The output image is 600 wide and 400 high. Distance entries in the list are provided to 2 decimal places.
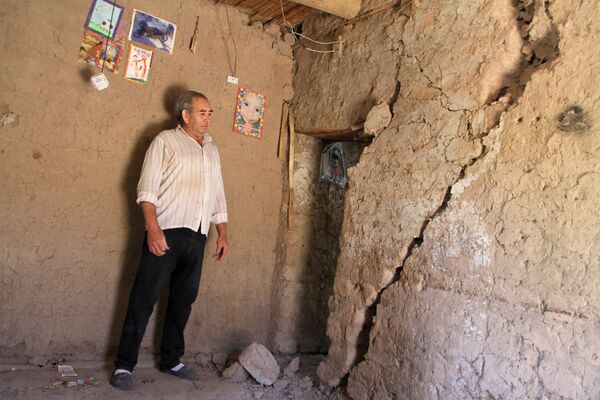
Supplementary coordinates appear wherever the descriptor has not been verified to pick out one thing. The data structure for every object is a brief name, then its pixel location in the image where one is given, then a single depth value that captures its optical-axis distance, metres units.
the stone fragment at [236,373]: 3.05
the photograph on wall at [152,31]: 3.11
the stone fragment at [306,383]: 3.02
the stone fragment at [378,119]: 2.82
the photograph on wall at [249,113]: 3.59
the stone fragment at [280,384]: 3.00
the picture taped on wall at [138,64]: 3.09
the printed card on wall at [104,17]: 2.95
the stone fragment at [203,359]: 3.32
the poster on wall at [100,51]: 2.93
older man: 2.73
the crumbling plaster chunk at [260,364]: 3.01
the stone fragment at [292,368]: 3.22
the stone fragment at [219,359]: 3.38
